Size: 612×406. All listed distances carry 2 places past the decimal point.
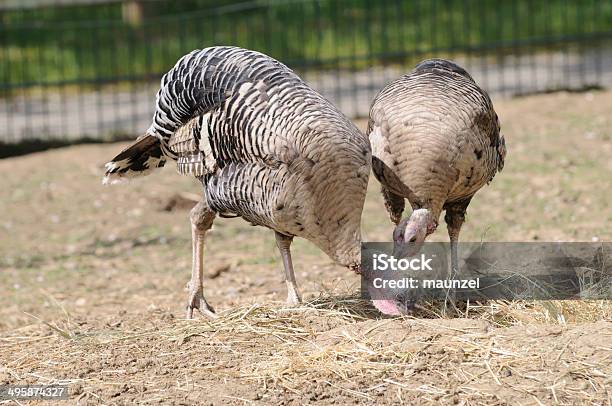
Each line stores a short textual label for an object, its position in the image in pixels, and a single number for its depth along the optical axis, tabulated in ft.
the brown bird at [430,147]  31.63
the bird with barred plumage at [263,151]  29.98
